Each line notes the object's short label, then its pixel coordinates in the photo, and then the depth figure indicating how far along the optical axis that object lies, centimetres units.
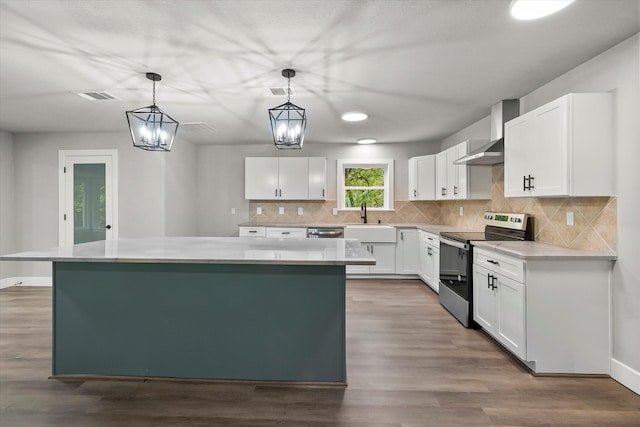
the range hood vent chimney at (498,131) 353
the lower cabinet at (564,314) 247
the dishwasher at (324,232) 547
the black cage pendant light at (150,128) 260
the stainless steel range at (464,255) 344
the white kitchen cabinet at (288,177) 587
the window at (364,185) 616
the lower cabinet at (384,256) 554
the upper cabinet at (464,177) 422
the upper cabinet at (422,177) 534
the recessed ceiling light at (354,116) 409
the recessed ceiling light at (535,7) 183
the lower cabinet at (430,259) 462
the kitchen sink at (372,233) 548
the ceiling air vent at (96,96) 339
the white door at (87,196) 522
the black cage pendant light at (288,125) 254
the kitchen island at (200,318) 240
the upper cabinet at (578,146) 246
